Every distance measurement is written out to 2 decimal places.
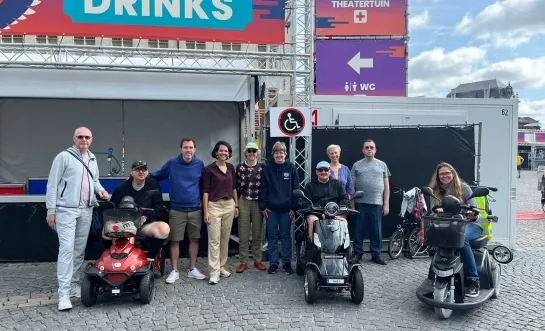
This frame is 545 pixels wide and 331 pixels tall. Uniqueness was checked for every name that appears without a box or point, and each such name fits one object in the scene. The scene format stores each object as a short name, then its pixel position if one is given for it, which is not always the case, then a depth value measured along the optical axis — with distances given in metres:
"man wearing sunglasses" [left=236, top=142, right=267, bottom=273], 5.72
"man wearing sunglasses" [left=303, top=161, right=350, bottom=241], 5.23
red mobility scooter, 4.45
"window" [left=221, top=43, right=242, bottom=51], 7.51
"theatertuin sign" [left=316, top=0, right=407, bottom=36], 12.35
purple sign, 12.09
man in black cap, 4.93
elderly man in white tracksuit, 4.49
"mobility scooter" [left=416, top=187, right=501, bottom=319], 4.16
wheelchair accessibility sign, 6.06
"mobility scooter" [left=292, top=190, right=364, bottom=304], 4.54
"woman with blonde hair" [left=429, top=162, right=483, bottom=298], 4.39
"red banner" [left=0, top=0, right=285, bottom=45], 6.09
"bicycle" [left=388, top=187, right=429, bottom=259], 6.58
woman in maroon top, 5.36
